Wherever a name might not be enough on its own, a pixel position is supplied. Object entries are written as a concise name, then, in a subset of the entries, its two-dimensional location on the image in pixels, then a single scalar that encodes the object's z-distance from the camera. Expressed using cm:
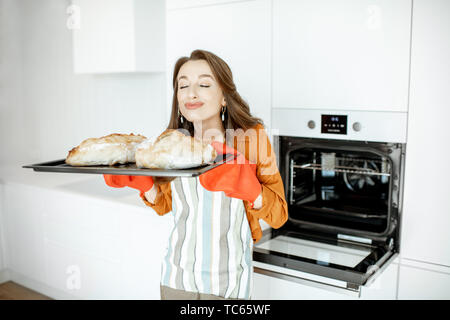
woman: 121
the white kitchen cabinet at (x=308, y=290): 148
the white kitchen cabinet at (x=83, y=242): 195
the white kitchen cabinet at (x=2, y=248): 259
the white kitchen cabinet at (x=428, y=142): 130
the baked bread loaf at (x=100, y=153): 105
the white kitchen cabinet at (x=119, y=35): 214
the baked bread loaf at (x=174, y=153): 99
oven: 134
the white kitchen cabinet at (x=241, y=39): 163
